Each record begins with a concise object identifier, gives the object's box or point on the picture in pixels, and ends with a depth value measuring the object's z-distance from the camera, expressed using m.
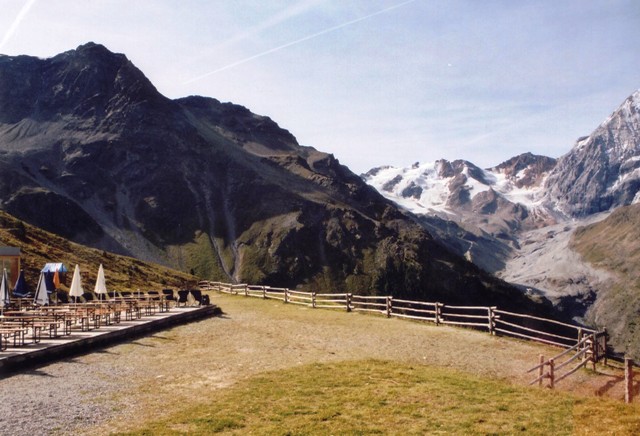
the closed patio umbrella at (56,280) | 34.45
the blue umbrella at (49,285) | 31.50
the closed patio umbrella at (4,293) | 28.50
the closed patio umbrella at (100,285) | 33.15
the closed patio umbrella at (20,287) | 33.80
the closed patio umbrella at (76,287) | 30.36
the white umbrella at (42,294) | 29.50
